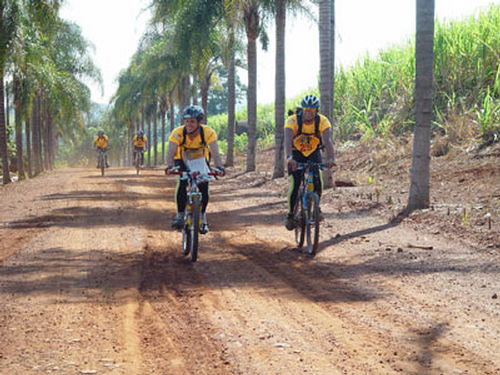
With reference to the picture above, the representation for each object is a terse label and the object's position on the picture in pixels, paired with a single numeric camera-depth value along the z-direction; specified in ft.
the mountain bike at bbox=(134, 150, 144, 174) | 91.18
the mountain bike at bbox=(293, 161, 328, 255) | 28.60
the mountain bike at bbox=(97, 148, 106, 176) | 87.36
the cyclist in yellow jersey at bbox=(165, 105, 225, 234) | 27.99
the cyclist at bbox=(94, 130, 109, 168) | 88.56
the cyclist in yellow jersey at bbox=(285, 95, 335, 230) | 29.04
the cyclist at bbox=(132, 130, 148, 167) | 86.76
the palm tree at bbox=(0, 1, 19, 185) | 72.28
